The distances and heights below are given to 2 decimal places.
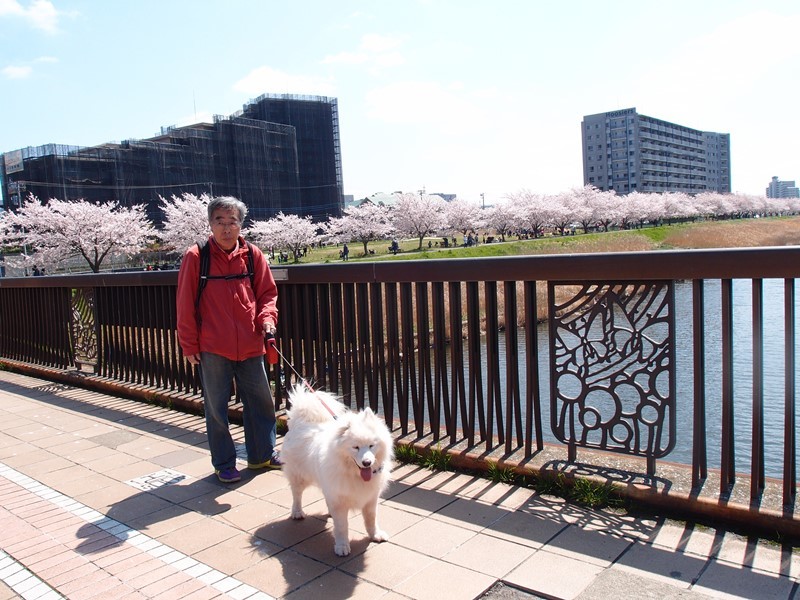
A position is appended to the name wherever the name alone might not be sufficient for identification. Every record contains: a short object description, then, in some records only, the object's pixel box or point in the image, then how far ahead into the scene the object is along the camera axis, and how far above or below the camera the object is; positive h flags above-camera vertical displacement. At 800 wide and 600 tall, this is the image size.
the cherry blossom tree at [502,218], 66.88 +1.50
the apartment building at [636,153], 128.00 +14.86
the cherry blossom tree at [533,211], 66.50 +1.99
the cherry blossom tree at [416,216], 62.22 +2.02
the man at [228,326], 4.33 -0.53
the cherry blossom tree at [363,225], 61.06 +1.46
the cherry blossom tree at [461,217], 65.81 +1.76
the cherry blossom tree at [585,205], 71.56 +2.70
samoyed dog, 3.18 -1.12
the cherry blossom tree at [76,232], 41.22 +1.43
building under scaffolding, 69.00 +10.14
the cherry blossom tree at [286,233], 56.88 +0.95
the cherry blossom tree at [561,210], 67.12 +2.00
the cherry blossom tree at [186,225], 48.28 +1.83
